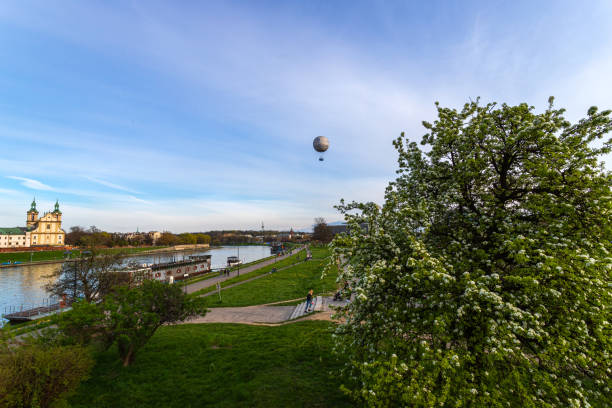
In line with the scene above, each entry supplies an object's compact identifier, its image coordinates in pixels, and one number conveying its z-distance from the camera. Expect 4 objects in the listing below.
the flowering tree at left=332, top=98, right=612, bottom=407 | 5.54
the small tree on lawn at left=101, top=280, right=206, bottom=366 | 11.78
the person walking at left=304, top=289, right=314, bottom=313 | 22.17
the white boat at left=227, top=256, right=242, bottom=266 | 67.58
